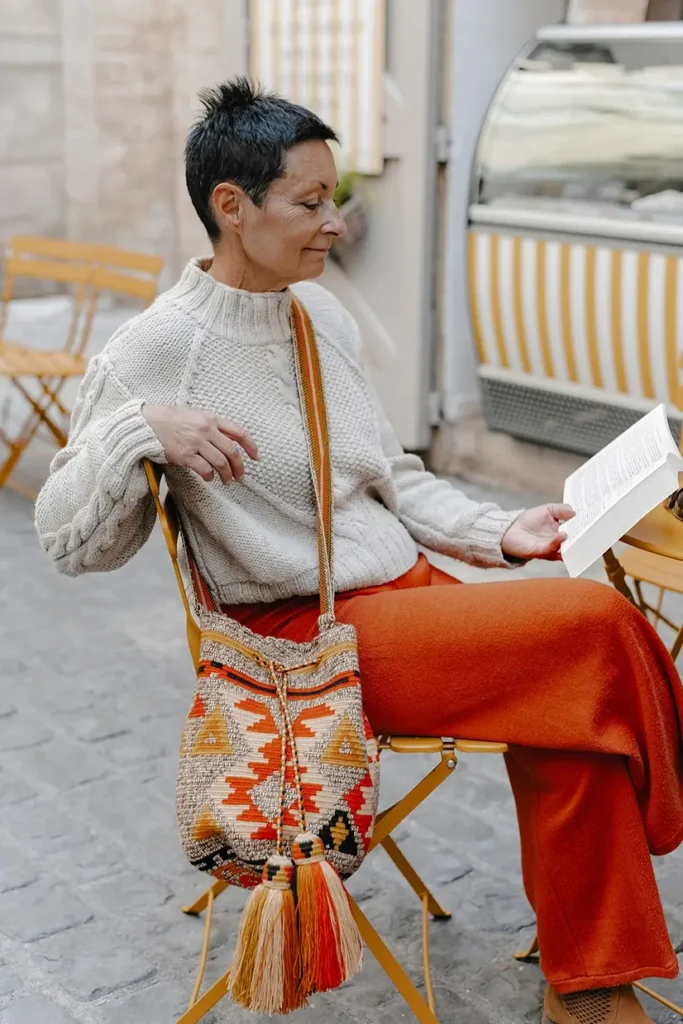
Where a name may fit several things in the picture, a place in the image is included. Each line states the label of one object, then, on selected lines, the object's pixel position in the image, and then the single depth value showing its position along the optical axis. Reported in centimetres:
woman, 215
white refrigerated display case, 501
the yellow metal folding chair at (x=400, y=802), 219
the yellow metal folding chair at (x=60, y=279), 587
